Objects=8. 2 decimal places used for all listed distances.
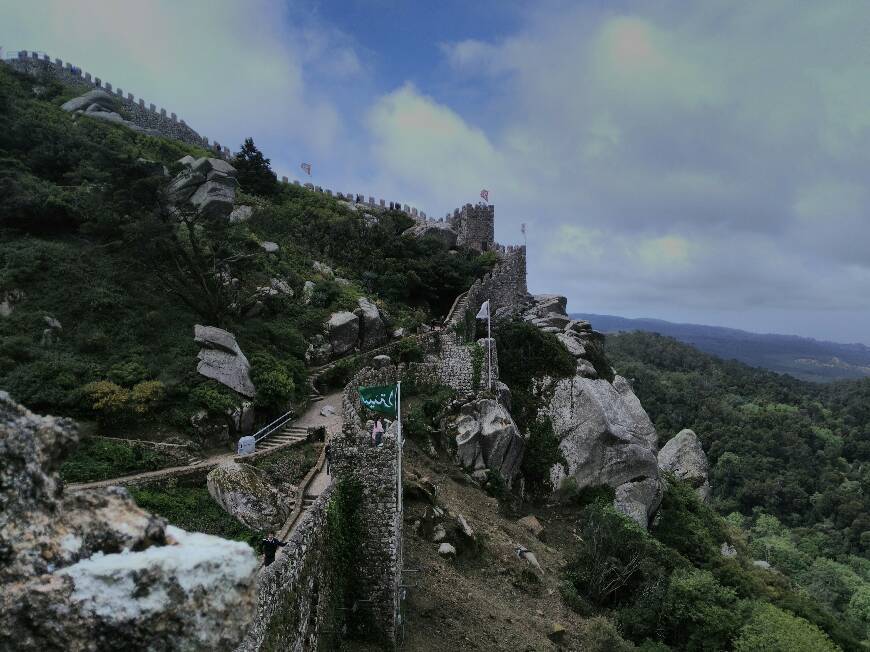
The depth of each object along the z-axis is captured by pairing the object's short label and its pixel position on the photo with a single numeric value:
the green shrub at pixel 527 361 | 26.12
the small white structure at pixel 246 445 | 17.36
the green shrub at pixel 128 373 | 18.00
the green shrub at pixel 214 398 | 18.53
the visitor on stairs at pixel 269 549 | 9.22
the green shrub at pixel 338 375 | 24.89
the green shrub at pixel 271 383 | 20.71
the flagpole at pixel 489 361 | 23.93
